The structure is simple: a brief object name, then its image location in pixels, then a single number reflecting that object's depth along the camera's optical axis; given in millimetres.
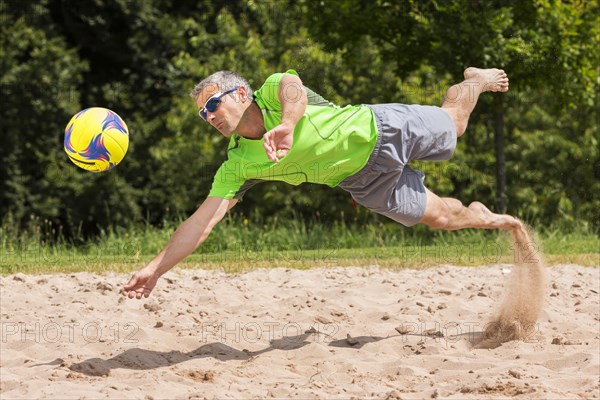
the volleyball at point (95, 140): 11266
